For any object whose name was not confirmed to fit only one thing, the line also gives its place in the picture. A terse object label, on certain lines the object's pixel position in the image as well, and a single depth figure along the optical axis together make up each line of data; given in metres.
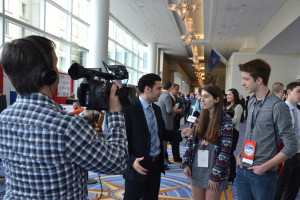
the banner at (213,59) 16.92
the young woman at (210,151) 2.09
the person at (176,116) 5.66
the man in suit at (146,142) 2.23
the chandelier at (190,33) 12.33
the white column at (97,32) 8.79
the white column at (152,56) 18.00
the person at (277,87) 4.25
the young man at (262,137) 1.74
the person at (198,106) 6.14
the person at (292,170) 2.82
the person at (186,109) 12.48
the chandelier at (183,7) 8.66
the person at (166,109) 5.25
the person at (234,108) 4.30
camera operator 0.93
